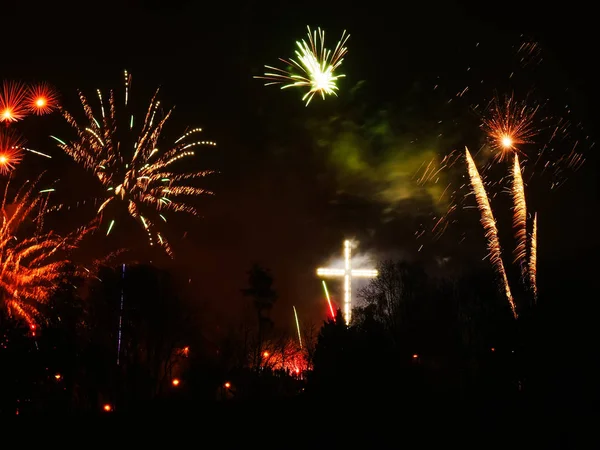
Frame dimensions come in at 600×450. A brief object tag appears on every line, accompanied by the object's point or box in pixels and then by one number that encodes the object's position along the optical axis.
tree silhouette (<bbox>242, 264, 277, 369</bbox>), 49.84
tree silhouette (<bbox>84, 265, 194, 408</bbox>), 38.03
